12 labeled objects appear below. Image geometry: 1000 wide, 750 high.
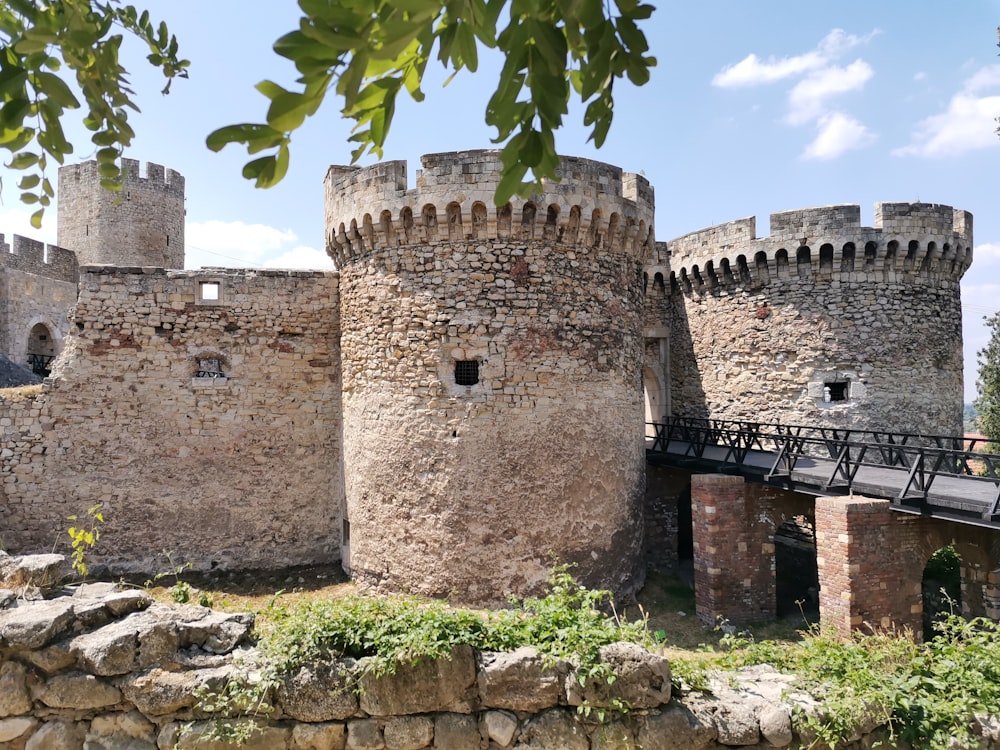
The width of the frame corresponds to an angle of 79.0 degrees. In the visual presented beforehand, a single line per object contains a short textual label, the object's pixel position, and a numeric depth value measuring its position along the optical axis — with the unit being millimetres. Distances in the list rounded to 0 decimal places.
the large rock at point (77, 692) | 4148
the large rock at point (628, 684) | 4156
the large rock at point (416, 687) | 4129
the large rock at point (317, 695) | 4102
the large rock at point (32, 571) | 4945
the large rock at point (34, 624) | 4148
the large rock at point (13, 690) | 4152
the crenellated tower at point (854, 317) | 14539
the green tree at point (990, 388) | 24266
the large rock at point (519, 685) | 4168
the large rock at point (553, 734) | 4109
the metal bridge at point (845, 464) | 8867
